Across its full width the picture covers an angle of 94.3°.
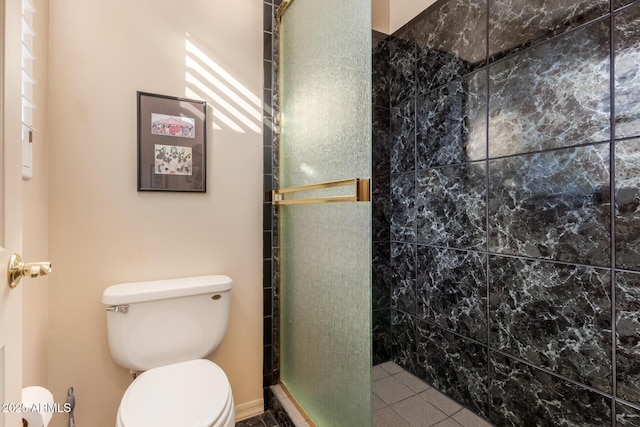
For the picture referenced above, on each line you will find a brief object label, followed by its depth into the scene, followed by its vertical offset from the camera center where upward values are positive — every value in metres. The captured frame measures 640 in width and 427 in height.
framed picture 1.47 +0.36
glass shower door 1.05 -0.02
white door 0.62 +0.03
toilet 1.01 -0.61
